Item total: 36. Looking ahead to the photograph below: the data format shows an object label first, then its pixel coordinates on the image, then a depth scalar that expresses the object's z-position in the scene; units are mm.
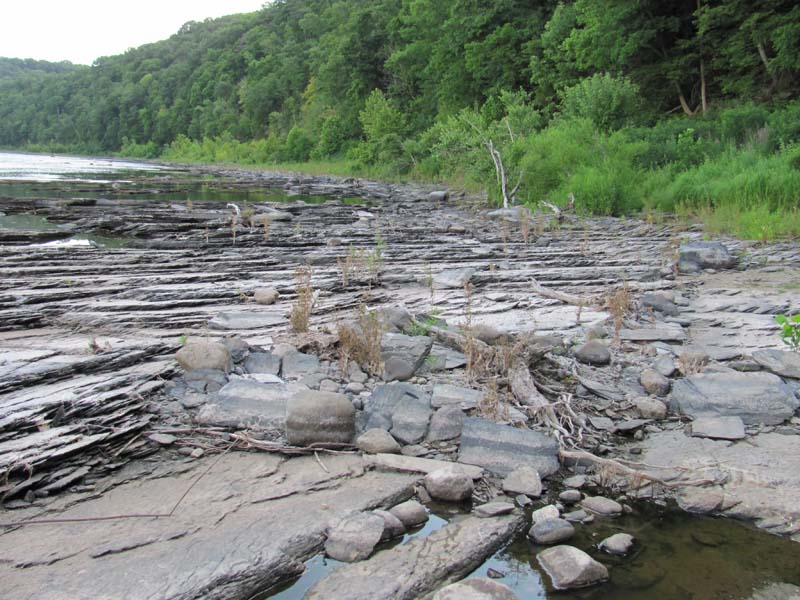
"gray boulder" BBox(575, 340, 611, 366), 5645
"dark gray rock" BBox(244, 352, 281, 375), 5184
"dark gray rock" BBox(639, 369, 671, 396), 5098
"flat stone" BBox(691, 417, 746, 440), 4359
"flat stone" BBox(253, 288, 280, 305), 7598
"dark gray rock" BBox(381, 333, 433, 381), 5203
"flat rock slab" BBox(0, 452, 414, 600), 2828
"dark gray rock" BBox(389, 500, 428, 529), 3441
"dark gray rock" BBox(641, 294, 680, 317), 7238
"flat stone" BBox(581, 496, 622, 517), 3590
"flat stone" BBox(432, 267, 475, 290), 8672
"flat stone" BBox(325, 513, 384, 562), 3145
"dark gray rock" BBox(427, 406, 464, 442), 4320
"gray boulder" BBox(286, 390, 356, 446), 4152
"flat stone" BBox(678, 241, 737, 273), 9547
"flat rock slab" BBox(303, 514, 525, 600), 2865
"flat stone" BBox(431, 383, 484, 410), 4686
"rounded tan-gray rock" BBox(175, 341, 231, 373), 4996
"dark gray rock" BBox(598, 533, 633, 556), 3250
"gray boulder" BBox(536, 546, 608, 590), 3004
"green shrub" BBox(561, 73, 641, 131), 20984
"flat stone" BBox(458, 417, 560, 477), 4000
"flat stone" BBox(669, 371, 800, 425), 4598
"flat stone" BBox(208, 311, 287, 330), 6508
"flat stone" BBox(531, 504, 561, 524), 3464
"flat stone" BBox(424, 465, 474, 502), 3660
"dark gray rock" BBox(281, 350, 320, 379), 5191
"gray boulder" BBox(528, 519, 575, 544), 3318
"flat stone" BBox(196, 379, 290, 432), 4332
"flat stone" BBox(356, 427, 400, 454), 4129
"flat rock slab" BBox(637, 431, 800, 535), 3584
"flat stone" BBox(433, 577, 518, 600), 2754
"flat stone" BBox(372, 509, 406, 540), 3324
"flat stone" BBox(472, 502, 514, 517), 3522
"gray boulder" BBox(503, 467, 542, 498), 3756
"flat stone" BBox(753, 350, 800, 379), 5164
